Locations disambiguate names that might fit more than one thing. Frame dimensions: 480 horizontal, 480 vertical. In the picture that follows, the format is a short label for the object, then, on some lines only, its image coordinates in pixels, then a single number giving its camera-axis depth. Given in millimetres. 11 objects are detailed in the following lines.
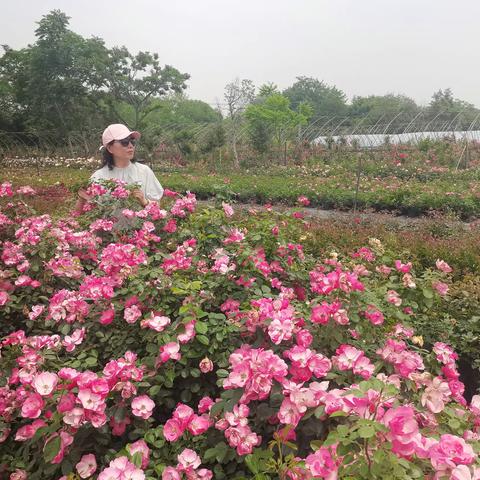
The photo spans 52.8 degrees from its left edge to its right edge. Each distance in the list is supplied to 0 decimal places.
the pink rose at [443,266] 2092
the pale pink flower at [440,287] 2051
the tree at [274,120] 21141
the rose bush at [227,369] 1085
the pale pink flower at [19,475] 1449
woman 3307
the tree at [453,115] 25625
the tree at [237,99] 20500
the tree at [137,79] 28328
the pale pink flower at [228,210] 2574
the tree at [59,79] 26875
